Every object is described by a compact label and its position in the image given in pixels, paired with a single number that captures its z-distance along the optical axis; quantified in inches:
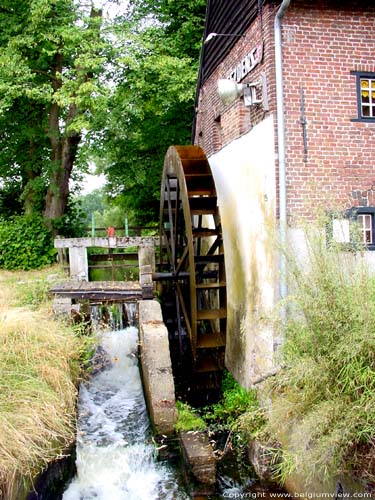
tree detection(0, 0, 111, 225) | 413.1
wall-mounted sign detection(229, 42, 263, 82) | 231.8
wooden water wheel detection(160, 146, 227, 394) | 277.6
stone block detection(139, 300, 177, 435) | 212.7
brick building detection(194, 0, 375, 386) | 216.8
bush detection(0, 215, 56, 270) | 516.0
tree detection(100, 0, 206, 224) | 410.0
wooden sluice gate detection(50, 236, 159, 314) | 297.7
